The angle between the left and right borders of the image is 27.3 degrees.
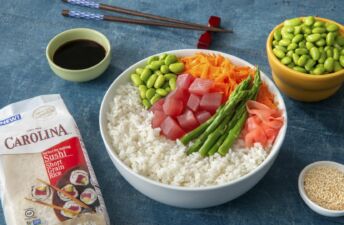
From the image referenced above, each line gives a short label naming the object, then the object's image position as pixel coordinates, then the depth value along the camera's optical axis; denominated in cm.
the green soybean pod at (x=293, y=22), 70
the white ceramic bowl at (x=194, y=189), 60
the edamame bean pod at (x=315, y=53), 67
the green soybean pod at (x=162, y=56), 71
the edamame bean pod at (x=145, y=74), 70
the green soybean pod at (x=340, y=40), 68
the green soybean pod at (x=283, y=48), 68
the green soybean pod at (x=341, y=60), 67
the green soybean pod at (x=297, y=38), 68
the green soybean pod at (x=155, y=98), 68
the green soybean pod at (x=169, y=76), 69
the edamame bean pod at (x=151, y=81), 69
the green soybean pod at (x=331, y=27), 69
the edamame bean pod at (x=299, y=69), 67
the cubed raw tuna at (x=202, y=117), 66
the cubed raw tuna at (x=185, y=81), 67
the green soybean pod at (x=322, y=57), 67
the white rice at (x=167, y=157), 62
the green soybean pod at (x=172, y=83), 69
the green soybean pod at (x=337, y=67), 67
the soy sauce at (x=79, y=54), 75
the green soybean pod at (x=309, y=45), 68
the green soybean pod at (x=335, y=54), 67
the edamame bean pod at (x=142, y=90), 69
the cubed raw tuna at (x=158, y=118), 66
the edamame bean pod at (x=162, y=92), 68
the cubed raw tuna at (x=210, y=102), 66
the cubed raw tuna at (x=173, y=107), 66
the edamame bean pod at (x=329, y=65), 67
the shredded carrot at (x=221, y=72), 68
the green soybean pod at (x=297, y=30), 69
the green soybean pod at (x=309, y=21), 69
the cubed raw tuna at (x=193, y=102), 66
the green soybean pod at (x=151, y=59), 71
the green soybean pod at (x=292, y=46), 68
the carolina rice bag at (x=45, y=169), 62
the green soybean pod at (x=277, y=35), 70
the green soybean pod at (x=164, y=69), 70
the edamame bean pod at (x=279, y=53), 68
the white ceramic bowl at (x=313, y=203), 62
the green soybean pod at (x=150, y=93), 69
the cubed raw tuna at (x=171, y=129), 65
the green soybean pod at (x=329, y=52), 67
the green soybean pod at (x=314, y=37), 68
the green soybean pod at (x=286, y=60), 68
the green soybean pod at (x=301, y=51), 67
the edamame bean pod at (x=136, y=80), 69
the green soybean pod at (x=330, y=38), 68
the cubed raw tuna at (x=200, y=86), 66
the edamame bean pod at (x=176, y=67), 70
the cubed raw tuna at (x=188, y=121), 66
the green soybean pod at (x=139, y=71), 70
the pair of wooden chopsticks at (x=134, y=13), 80
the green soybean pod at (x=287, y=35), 69
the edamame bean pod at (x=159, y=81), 69
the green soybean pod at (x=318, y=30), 68
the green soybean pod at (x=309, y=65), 67
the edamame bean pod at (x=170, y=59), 70
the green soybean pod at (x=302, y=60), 67
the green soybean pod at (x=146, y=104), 68
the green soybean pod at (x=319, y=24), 69
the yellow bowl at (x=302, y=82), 67
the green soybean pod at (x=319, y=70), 67
